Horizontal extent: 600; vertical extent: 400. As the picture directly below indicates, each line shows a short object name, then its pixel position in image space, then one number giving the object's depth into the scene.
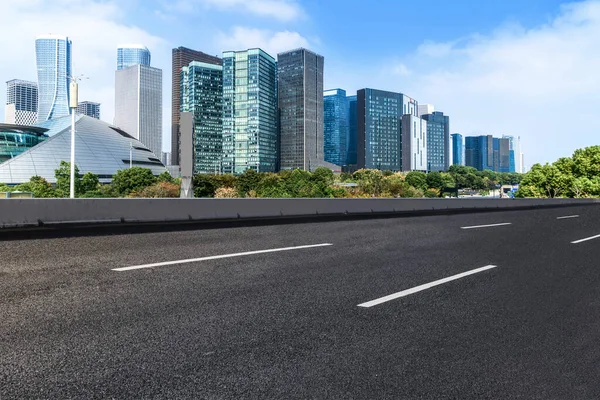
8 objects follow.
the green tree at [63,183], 90.27
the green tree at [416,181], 152.88
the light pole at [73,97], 38.03
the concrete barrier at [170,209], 11.02
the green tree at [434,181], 169.50
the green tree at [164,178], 115.43
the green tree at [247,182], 106.08
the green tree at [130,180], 103.00
